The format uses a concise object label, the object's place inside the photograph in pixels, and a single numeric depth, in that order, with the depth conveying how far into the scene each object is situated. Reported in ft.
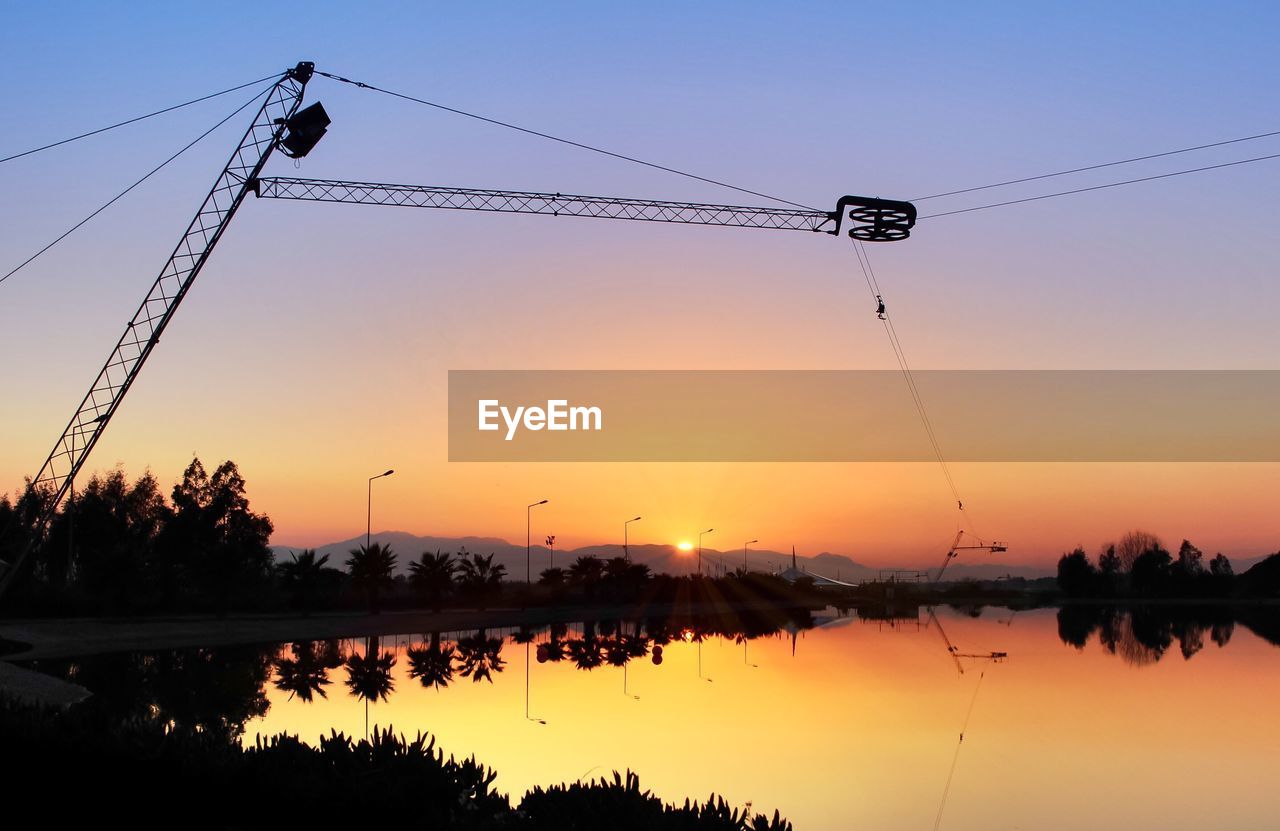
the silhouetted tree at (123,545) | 239.71
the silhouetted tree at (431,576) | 353.92
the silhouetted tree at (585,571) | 476.95
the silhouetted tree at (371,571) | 318.04
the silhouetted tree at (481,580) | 390.42
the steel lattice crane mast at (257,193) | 177.88
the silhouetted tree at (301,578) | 302.45
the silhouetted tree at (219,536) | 289.74
